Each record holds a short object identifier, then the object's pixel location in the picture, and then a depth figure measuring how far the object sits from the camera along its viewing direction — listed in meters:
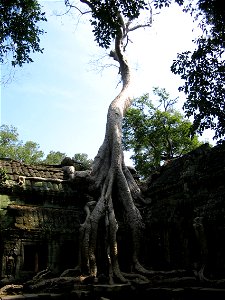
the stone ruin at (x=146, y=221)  8.10
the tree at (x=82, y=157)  29.61
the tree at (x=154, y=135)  22.64
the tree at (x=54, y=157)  30.13
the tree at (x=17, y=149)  28.58
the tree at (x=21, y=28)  6.86
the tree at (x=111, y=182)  6.53
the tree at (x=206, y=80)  5.92
